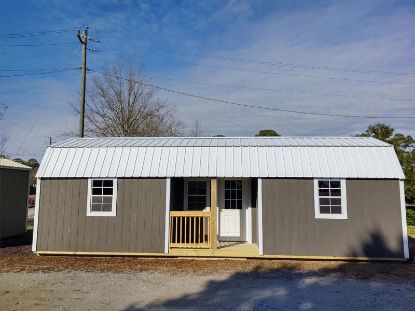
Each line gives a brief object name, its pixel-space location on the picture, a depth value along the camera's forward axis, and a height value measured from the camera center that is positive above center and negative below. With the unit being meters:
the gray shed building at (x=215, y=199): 10.66 -0.01
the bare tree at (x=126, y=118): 30.16 +6.50
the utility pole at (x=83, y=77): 16.02 +5.31
